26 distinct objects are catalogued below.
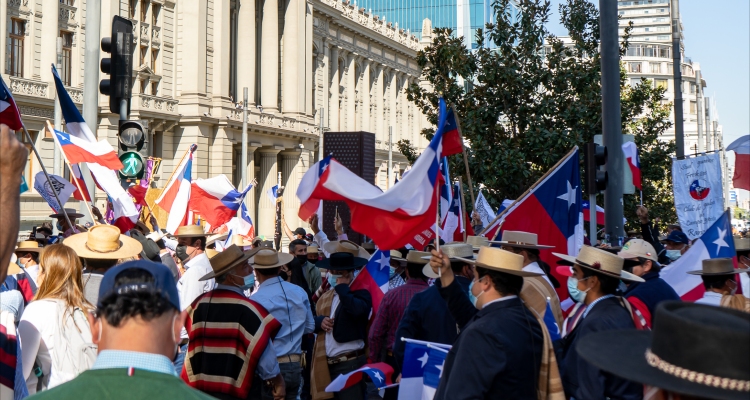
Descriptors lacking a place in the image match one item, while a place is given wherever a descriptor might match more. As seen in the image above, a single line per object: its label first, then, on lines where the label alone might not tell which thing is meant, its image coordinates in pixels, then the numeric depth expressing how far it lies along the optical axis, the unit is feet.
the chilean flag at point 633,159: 53.26
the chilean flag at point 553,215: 29.71
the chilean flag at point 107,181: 32.78
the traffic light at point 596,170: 38.37
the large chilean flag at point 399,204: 20.99
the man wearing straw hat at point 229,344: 18.88
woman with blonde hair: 15.49
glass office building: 307.99
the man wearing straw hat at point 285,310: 23.00
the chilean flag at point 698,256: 26.84
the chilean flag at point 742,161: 34.96
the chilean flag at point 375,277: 27.86
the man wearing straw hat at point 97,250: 18.96
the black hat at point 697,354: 6.58
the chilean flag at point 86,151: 32.58
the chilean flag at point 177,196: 44.27
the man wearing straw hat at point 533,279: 20.34
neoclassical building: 104.47
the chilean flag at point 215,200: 52.16
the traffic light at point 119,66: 32.12
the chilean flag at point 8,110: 23.84
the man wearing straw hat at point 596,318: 15.33
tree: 57.47
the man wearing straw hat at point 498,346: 13.97
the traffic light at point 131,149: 32.99
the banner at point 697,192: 44.24
